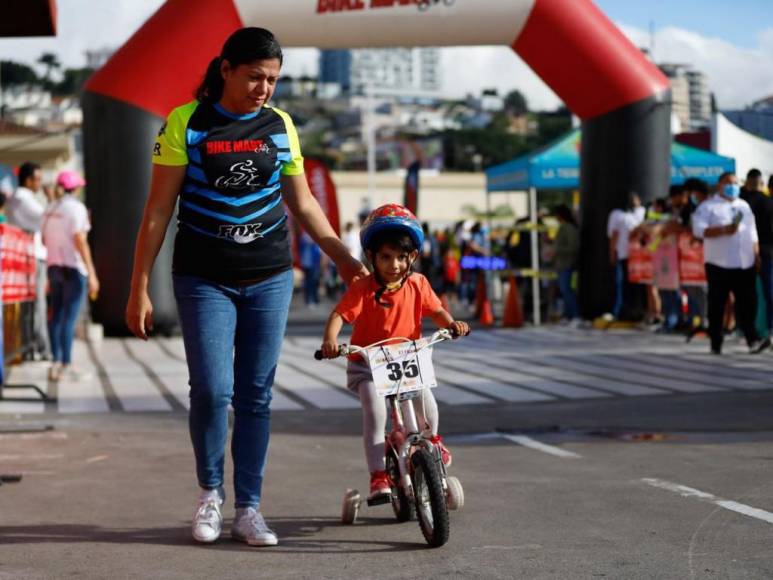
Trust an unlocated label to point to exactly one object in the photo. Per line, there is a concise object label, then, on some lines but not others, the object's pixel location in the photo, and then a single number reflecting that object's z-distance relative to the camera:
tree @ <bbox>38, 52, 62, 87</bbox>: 178.50
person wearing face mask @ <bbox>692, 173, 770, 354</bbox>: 15.27
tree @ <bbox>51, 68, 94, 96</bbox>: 189.75
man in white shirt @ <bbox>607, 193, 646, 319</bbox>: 20.11
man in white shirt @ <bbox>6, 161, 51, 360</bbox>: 15.42
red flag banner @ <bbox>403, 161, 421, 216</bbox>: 26.20
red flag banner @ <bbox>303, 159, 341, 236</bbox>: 28.20
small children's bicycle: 5.78
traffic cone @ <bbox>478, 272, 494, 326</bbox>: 24.16
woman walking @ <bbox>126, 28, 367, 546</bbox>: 5.79
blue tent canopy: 21.77
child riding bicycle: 6.11
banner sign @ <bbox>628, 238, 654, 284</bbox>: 19.52
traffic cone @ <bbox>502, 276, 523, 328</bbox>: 22.42
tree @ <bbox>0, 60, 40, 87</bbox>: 168.88
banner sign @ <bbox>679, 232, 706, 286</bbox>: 17.50
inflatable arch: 19.00
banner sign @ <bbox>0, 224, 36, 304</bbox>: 13.13
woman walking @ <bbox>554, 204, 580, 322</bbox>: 21.78
